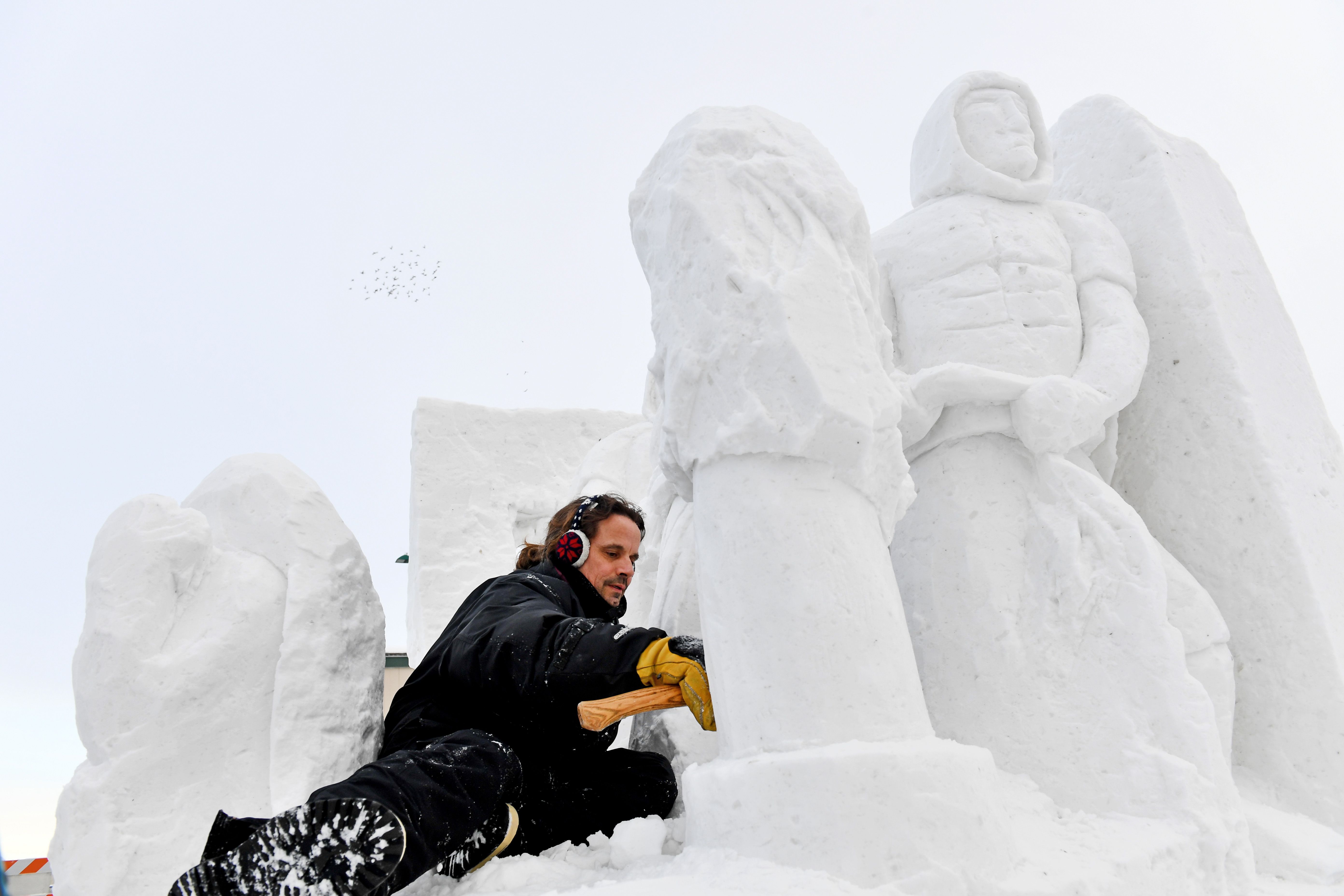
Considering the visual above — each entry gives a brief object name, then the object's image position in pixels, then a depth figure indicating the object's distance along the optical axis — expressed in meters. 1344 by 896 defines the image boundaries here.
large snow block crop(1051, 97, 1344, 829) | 2.61
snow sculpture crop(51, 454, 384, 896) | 2.05
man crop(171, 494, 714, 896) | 1.62
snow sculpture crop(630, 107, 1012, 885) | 1.67
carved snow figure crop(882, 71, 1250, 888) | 2.22
